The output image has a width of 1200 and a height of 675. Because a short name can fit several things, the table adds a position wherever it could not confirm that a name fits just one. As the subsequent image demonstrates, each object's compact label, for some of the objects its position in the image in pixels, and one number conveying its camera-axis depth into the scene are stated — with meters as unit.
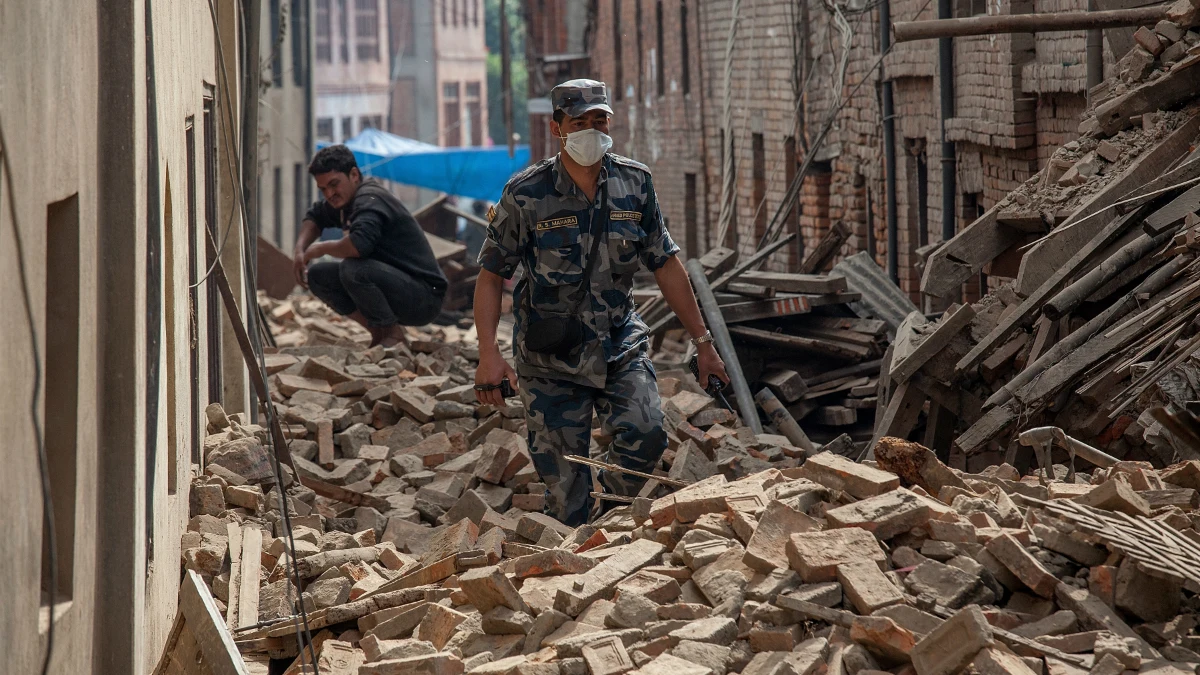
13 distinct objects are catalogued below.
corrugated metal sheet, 18.97
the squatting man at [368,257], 20.59
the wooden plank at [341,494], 14.52
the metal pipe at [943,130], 21.20
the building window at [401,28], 114.56
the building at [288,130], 46.03
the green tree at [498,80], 123.75
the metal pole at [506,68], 64.12
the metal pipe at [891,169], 24.27
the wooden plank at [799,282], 18.56
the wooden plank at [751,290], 18.66
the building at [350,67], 102.37
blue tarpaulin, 58.50
